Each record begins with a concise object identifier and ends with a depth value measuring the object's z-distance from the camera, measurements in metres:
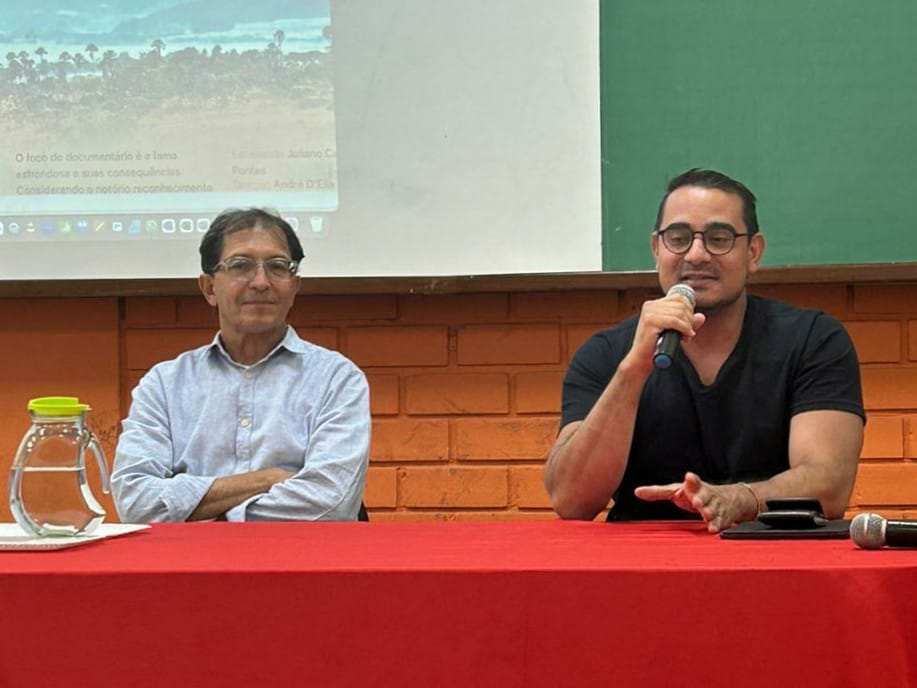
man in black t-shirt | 3.34
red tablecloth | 2.51
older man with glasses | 3.43
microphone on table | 2.75
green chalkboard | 3.83
